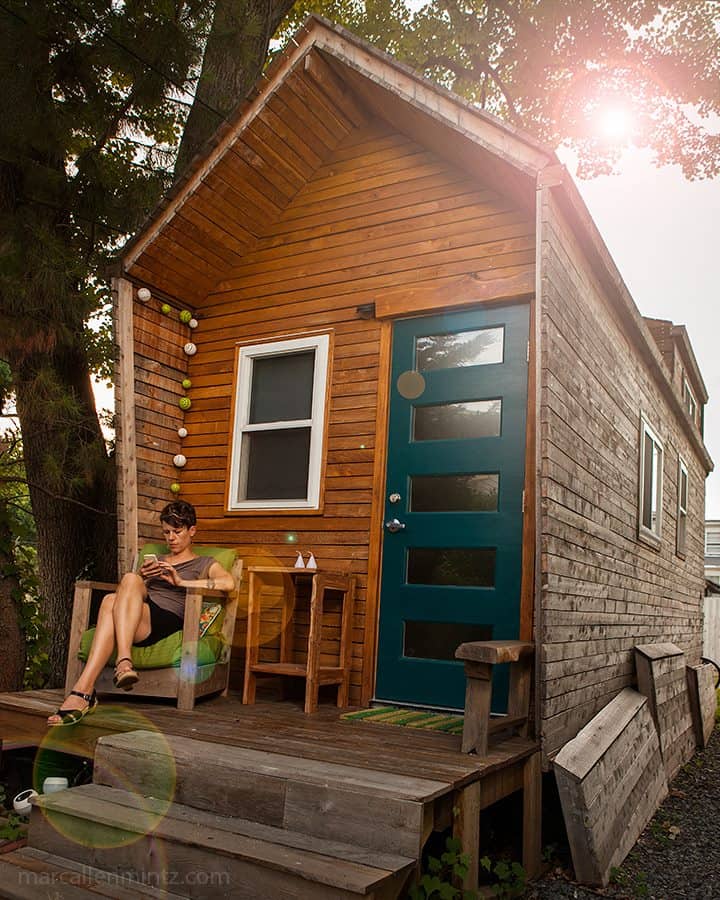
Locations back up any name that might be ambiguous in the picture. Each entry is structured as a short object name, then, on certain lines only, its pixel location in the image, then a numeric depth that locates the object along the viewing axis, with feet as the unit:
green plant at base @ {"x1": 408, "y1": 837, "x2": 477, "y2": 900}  9.55
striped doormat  13.65
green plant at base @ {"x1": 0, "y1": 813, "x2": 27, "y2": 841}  12.13
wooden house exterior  14.74
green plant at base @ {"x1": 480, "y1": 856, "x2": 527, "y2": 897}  11.25
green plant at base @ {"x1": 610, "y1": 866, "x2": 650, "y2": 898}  12.64
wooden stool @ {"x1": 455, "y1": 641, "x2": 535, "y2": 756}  11.49
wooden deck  10.23
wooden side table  14.55
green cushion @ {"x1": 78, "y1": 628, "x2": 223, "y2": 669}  14.34
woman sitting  12.87
